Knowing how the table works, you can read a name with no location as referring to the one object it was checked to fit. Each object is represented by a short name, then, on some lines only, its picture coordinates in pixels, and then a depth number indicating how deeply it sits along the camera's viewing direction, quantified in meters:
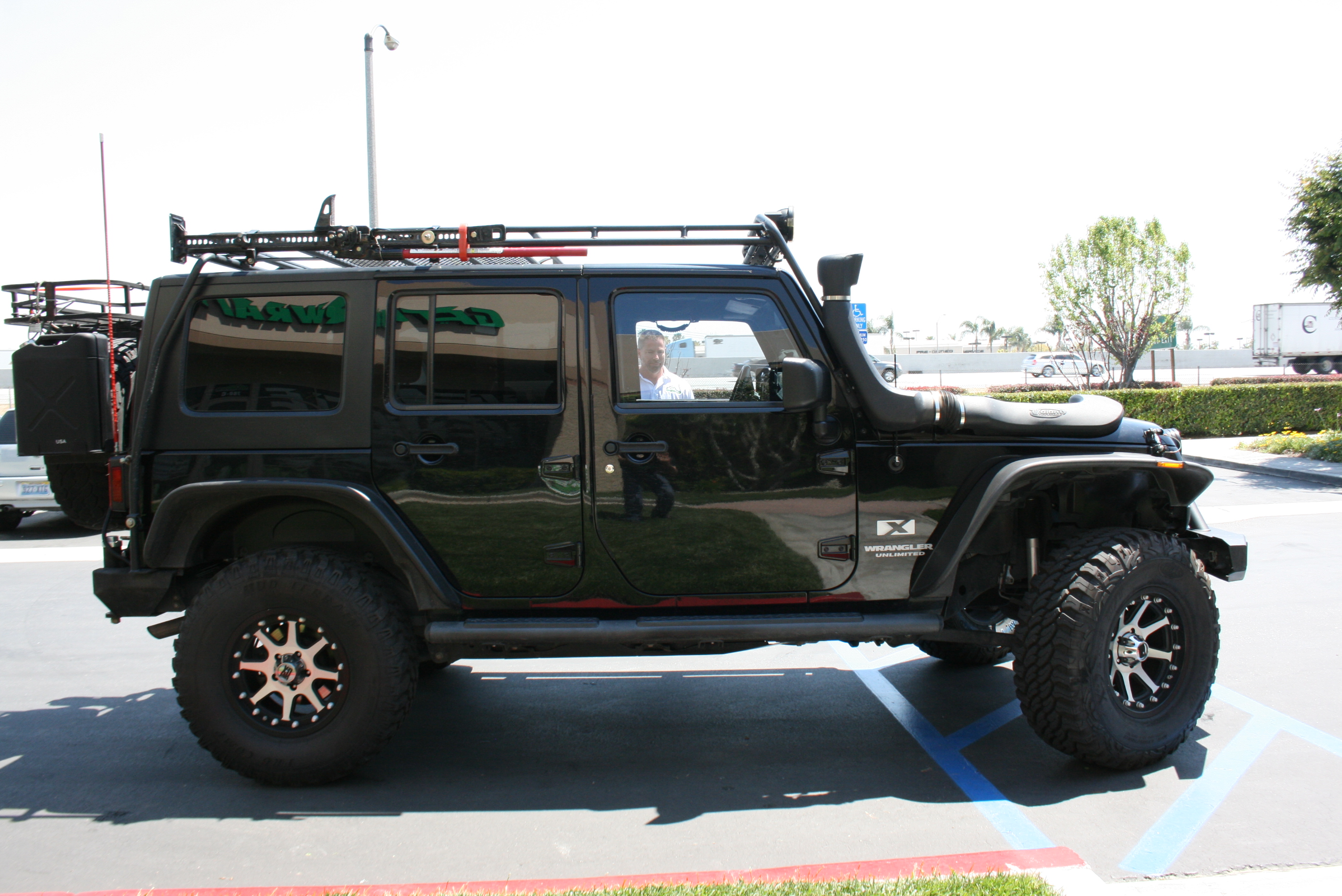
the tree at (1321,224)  12.52
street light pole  11.98
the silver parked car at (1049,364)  40.47
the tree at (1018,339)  108.19
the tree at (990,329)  104.19
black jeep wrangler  3.54
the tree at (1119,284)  22.34
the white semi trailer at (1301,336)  38.75
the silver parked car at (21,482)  9.84
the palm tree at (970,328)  107.75
